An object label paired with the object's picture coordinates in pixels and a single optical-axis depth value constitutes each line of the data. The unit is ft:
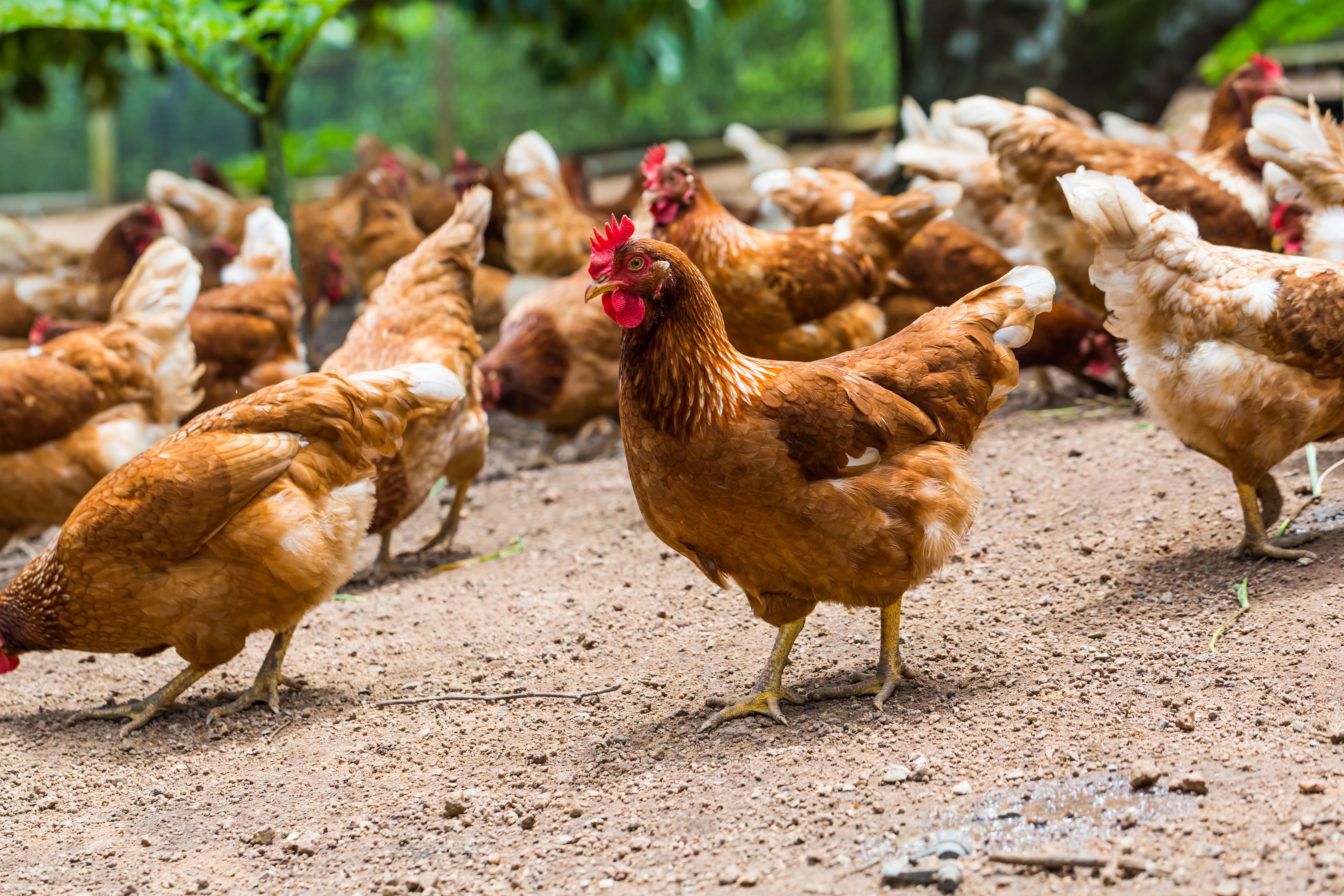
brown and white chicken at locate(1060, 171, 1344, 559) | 11.92
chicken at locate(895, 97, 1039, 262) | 21.77
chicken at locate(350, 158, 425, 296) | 29.63
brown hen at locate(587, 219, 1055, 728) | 10.00
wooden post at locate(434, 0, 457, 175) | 56.18
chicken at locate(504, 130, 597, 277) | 27.27
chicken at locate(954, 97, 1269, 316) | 17.89
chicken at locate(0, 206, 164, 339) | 26.68
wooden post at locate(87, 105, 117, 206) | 55.31
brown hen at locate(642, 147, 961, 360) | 17.44
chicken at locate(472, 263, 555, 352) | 27.89
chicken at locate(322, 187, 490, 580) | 15.65
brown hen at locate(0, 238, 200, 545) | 17.57
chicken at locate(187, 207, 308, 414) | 21.31
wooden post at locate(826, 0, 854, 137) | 46.96
